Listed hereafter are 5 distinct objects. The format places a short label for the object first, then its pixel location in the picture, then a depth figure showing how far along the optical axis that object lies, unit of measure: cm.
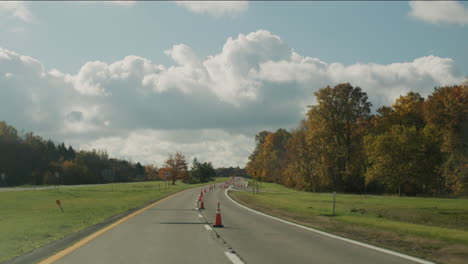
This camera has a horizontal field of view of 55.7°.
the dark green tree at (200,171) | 17252
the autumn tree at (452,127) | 4397
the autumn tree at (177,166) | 14238
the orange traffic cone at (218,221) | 1594
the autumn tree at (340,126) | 6175
